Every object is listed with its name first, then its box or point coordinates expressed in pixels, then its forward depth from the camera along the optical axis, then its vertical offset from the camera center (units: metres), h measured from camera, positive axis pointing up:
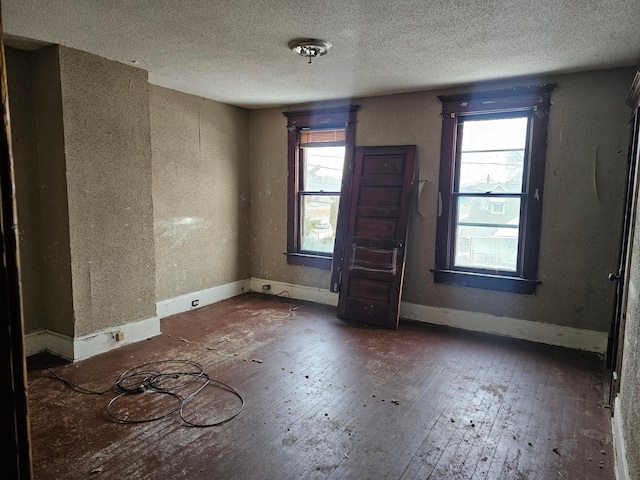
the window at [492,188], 3.86 +0.11
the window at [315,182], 5.03 +0.18
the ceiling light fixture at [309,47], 2.89 +1.09
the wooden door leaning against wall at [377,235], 4.39 -0.43
